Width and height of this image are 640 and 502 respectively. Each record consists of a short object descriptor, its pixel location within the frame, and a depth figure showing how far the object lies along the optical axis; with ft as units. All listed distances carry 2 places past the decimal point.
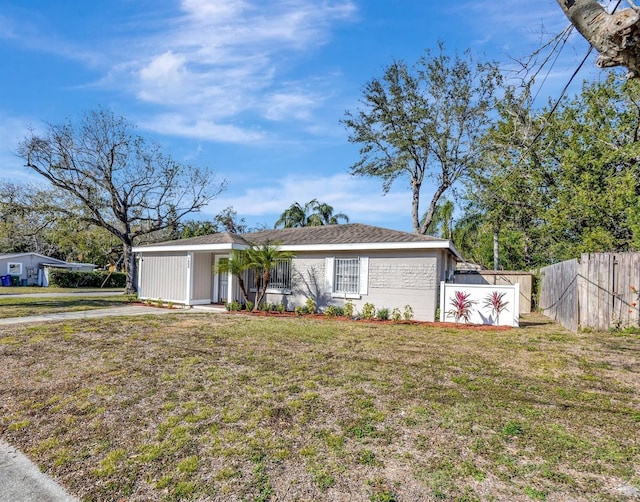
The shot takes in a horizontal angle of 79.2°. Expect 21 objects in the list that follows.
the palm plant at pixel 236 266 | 45.11
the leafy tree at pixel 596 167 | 52.63
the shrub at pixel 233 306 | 46.93
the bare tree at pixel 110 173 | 68.28
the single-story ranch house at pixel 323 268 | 40.91
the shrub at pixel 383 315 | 41.47
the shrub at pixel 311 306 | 45.39
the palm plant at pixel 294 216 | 96.78
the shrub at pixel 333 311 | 43.32
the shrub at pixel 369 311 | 41.99
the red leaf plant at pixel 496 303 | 37.58
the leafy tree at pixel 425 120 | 76.95
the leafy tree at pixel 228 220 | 108.28
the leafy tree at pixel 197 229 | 92.21
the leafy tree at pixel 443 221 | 107.67
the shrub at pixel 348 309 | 42.91
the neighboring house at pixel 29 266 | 106.32
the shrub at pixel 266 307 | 46.09
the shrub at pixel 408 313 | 40.93
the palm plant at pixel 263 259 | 43.73
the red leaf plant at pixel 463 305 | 38.78
